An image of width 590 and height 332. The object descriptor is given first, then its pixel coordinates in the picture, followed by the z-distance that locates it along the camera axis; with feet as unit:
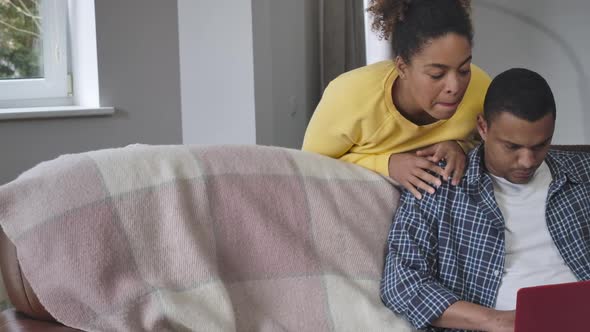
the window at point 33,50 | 11.21
